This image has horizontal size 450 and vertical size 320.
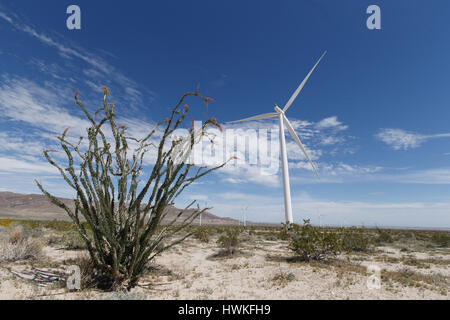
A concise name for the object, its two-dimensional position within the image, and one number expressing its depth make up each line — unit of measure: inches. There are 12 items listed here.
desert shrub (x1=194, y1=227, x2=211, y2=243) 759.7
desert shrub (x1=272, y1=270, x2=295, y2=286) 306.6
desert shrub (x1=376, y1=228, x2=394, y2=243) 936.3
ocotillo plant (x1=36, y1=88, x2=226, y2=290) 251.1
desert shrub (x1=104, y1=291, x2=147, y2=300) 219.1
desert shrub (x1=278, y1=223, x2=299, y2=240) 544.3
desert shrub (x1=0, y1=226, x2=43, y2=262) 353.7
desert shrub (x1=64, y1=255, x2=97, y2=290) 252.8
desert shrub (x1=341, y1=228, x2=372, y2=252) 641.6
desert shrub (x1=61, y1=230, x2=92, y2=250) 513.8
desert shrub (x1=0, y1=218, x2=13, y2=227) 670.5
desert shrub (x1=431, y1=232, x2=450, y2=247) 890.7
